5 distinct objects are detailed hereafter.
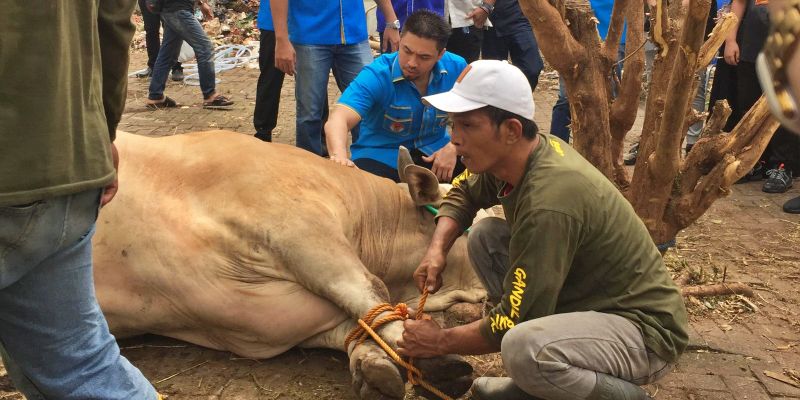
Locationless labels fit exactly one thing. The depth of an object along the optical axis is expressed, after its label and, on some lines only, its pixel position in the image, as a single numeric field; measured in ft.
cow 11.93
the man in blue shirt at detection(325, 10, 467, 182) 16.57
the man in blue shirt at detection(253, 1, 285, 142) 23.27
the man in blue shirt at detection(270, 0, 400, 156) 20.54
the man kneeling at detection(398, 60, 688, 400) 9.51
